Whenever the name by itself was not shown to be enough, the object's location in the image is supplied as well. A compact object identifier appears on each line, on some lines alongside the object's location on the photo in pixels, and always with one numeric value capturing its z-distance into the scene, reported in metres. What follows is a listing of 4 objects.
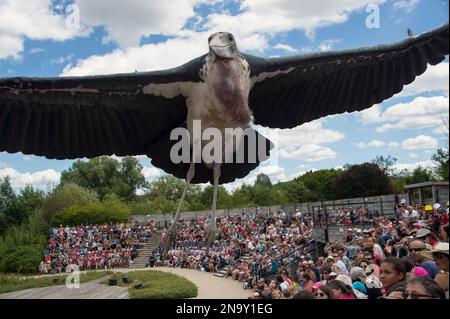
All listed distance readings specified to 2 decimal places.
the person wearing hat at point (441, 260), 3.50
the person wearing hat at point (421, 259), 4.94
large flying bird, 4.53
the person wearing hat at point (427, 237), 5.90
